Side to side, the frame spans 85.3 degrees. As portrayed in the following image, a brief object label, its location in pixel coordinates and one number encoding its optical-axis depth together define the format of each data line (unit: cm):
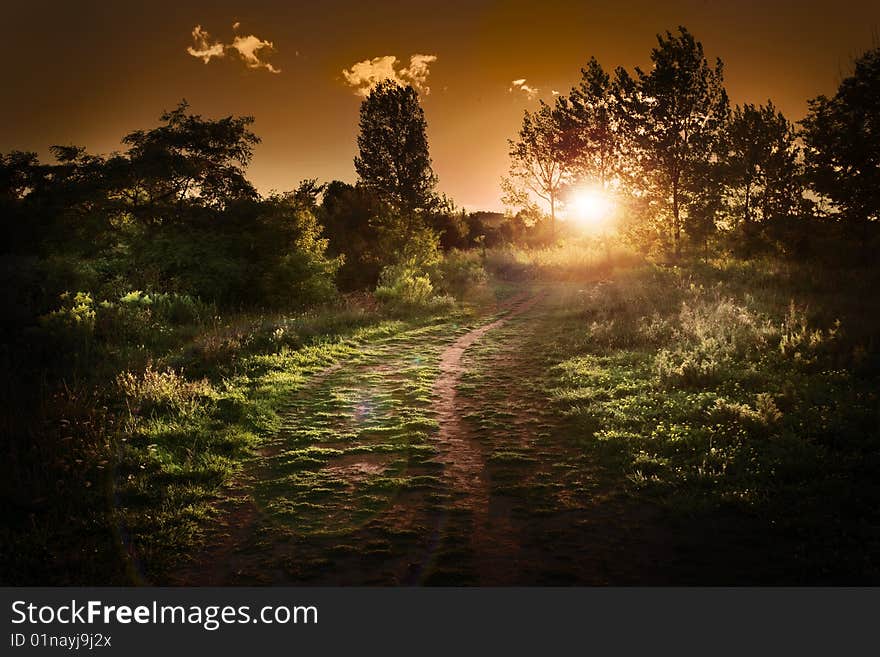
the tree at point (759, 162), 2911
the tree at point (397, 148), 3584
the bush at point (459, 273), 2604
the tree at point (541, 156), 4031
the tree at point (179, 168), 2211
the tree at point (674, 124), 2619
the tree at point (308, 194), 2106
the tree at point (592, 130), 3559
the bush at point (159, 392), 787
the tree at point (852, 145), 2270
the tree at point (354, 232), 3428
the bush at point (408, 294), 1969
